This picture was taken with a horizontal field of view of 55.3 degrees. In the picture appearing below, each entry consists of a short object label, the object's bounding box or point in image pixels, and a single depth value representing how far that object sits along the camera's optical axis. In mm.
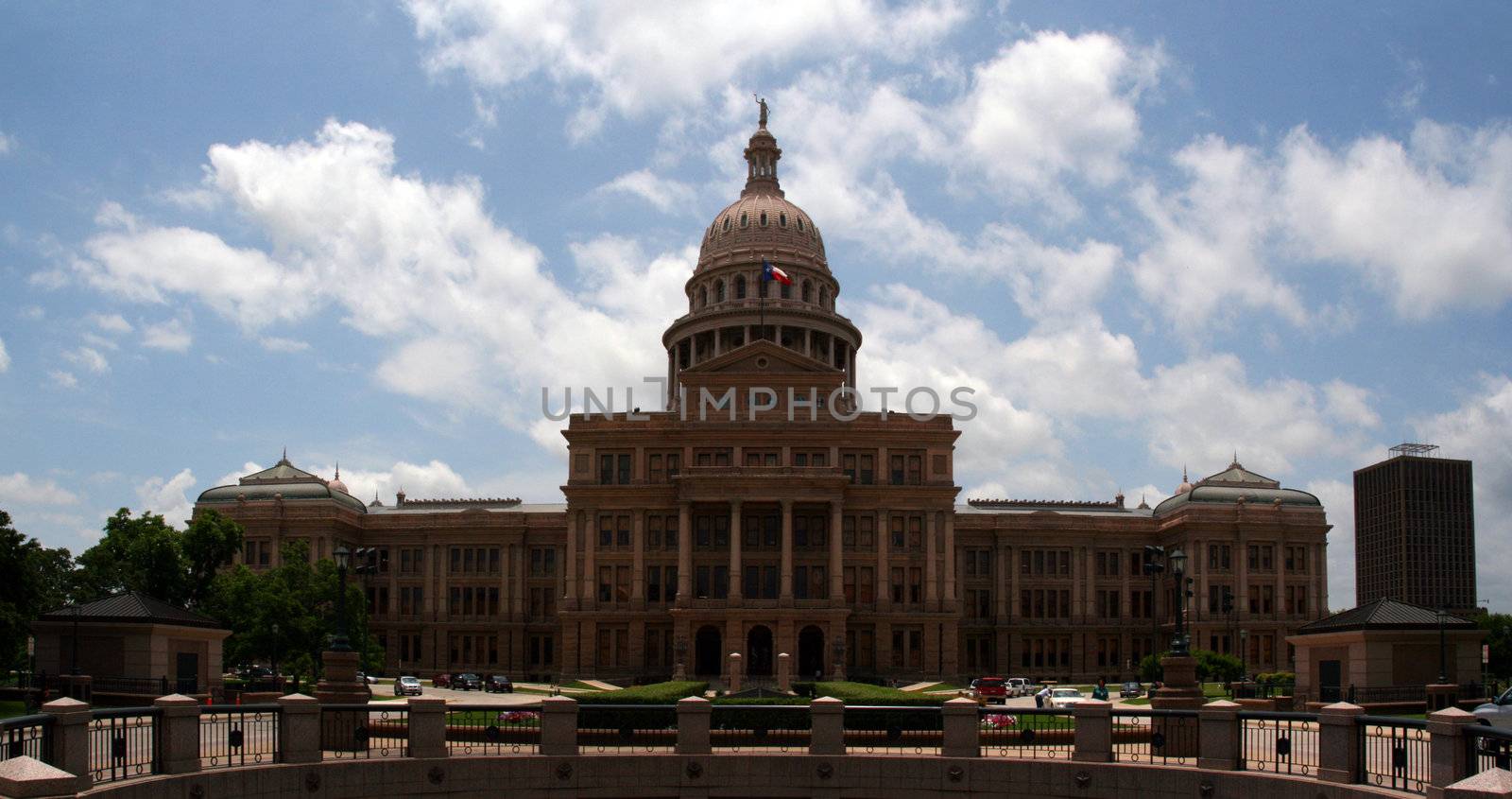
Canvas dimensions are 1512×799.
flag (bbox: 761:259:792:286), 115250
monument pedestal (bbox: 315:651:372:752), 31689
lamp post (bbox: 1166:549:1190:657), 38469
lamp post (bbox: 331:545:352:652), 38625
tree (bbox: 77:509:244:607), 79188
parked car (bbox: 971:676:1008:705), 73812
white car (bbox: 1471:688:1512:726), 37878
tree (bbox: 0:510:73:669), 56125
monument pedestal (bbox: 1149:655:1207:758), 31703
